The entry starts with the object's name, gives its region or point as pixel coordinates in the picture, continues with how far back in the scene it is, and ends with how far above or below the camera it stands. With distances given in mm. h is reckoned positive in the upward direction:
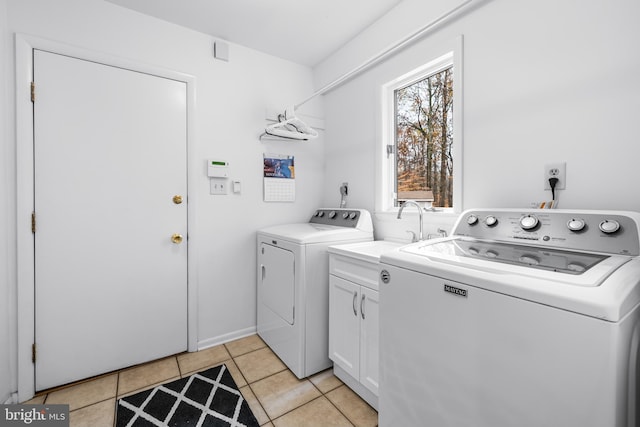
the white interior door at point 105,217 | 1720 -53
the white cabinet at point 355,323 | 1522 -663
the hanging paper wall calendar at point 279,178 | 2531 +303
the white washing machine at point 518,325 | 657 -320
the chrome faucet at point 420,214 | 1752 -15
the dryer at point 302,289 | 1842 -546
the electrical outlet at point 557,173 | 1290 +185
